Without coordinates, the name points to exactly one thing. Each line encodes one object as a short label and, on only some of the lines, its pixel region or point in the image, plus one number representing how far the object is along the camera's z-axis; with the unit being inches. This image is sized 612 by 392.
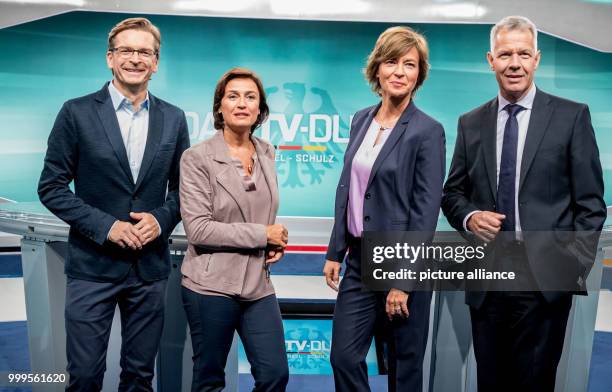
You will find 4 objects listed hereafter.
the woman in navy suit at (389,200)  76.3
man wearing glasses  80.4
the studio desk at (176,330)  98.8
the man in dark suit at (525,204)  76.1
